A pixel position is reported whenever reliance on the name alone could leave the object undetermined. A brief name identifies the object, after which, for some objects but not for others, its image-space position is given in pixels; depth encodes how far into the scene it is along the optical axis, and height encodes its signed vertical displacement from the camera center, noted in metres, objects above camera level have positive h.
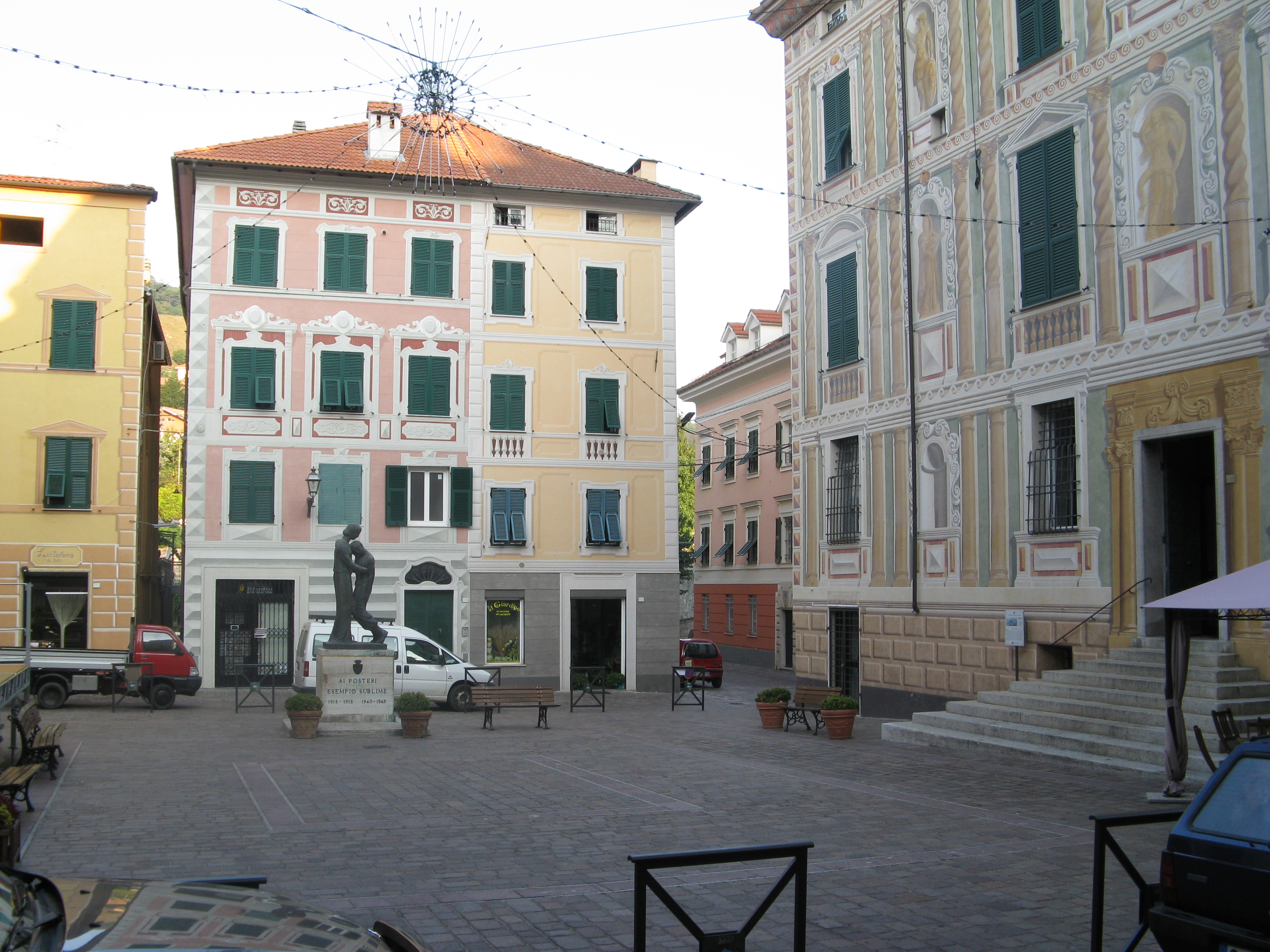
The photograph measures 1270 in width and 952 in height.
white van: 25.97 -2.06
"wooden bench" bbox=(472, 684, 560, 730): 21.94 -2.35
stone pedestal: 20.75 -1.99
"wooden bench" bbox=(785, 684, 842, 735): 20.70 -2.32
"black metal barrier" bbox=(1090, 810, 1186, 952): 6.52 -1.68
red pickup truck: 24.91 -2.03
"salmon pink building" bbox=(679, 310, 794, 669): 43.09 +2.89
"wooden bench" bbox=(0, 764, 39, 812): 11.27 -1.99
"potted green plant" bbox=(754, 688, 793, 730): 21.48 -2.41
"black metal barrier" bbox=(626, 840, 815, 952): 5.51 -1.45
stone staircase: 14.80 -1.96
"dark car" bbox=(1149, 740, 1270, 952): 5.78 -1.49
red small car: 36.12 -2.61
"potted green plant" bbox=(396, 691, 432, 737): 19.77 -2.34
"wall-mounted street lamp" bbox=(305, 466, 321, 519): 31.00 +2.32
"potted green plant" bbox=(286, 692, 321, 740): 19.48 -2.30
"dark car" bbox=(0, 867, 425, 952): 3.79 -1.15
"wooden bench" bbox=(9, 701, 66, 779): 14.10 -2.02
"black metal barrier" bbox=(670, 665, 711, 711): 27.34 -2.81
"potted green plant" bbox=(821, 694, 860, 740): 19.42 -2.37
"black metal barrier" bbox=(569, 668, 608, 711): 26.91 -2.92
